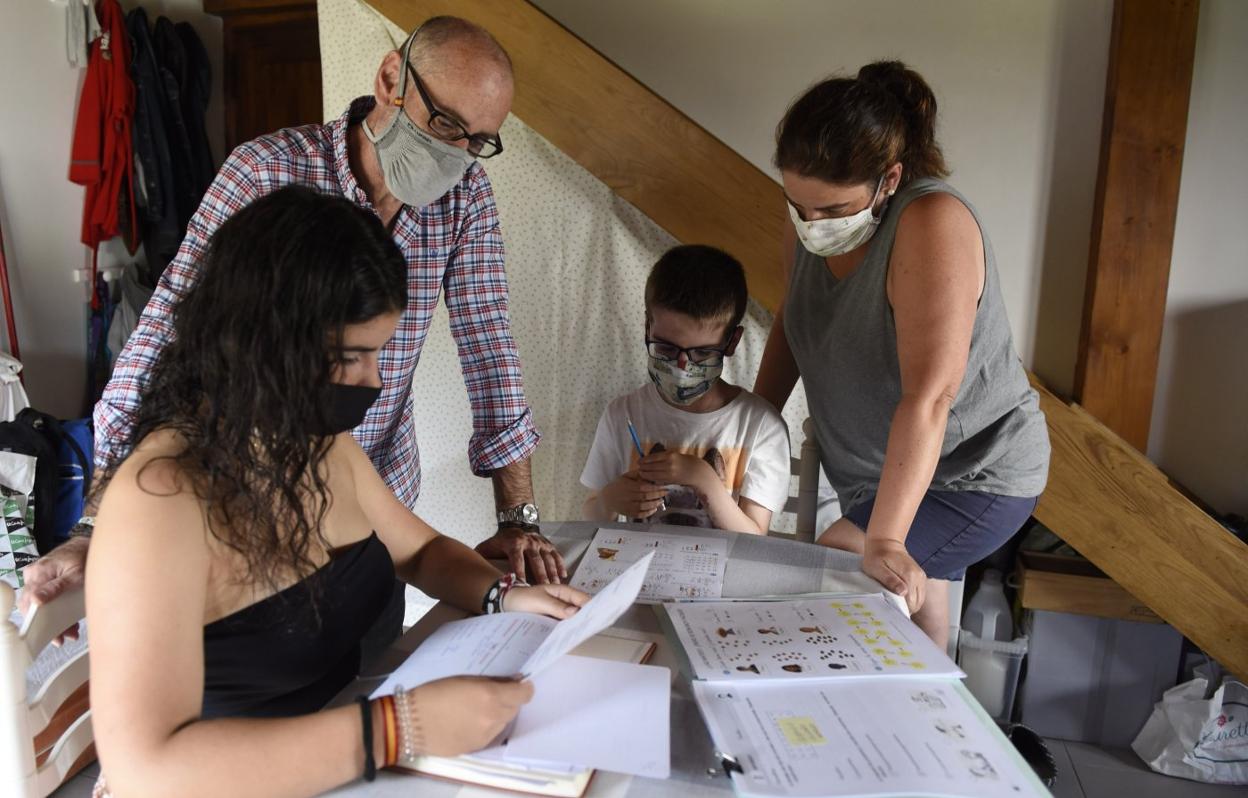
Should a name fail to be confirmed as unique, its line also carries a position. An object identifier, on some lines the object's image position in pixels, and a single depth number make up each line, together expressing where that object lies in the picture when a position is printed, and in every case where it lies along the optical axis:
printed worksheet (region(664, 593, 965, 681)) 0.91
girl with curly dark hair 0.67
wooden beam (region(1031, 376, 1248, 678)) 2.04
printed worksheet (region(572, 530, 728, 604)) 1.17
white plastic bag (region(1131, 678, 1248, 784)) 2.14
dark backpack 2.69
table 0.73
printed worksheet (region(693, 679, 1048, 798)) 0.71
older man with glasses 1.23
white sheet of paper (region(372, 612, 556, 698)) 0.84
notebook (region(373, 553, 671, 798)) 0.73
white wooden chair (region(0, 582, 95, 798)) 0.80
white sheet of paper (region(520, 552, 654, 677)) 0.76
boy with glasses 1.63
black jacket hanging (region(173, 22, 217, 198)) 3.70
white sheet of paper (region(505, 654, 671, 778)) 0.74
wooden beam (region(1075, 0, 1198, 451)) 2.09
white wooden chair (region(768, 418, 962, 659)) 1.73
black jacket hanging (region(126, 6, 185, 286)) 3.50
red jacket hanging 3.34
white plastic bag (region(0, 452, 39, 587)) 2.54
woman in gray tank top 1.20
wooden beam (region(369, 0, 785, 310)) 2.04
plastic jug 2.36
